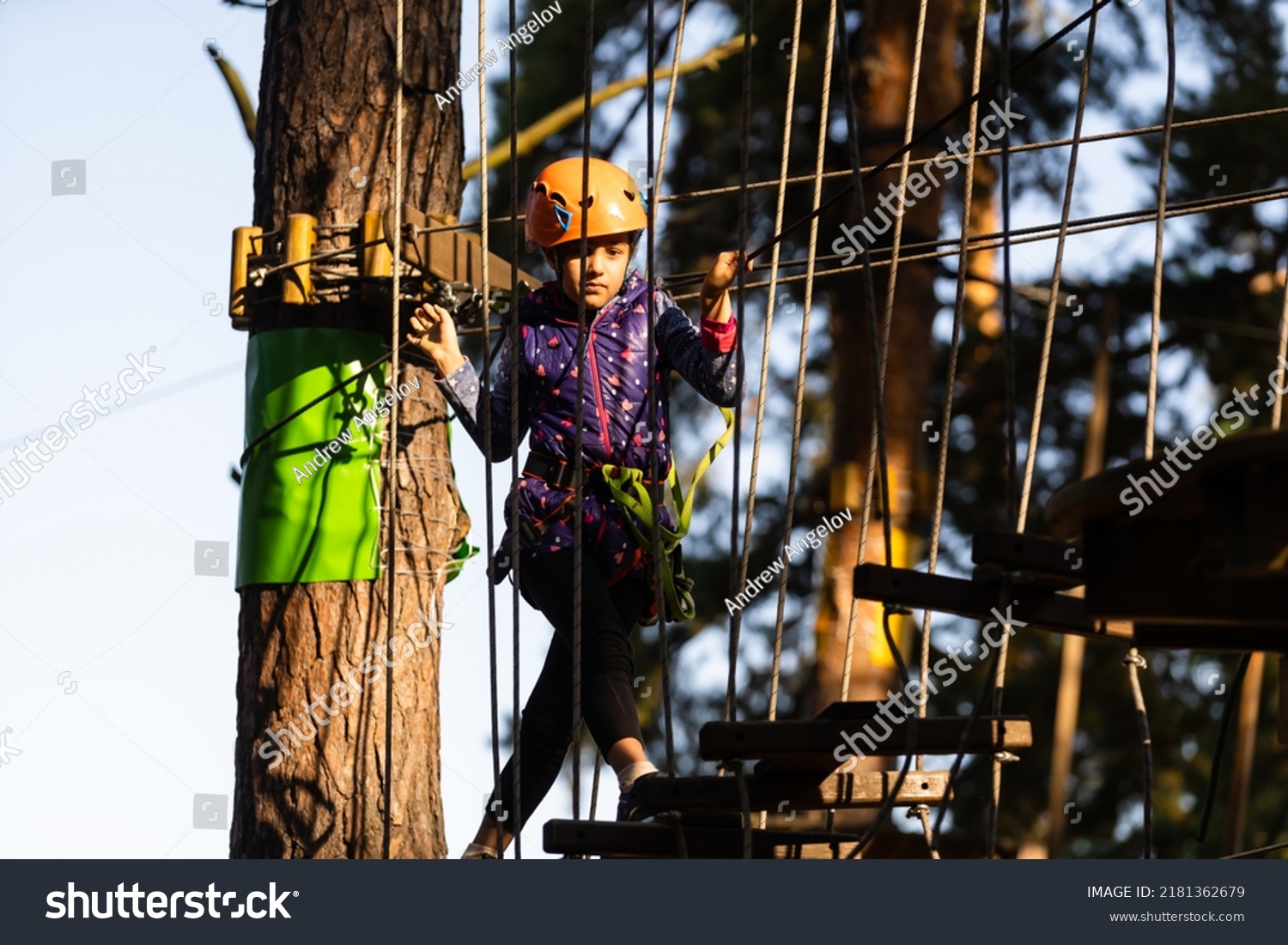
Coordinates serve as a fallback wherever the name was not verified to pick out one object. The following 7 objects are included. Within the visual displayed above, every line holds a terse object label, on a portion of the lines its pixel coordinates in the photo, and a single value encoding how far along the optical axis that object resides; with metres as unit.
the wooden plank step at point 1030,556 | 4.80
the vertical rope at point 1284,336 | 7.28
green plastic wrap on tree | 7.19
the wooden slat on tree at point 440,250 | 7.21
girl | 6.61
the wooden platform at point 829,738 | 5.25
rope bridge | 4.57
